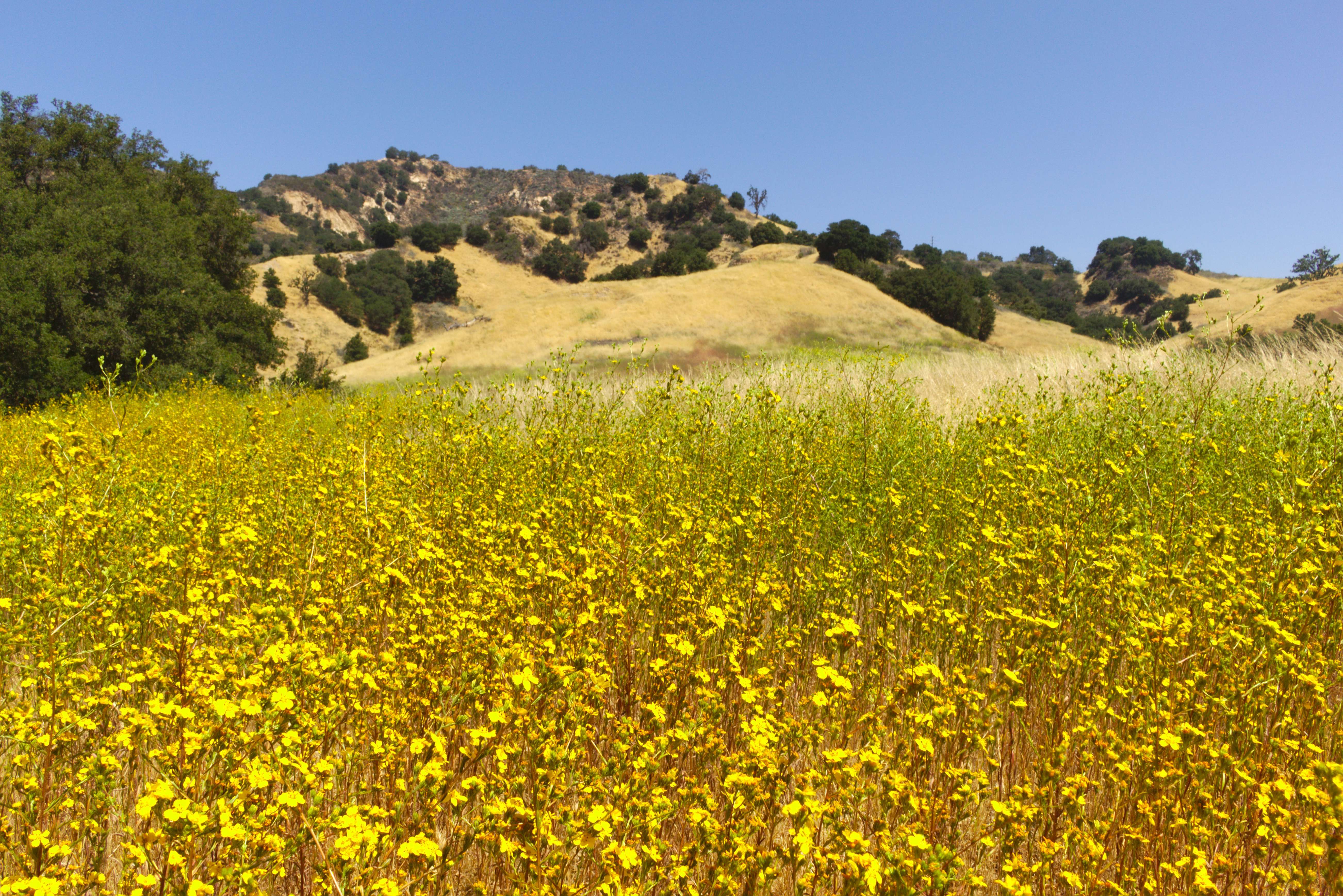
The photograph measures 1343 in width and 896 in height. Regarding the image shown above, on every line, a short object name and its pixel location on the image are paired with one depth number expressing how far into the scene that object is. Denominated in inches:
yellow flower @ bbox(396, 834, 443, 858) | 63.9
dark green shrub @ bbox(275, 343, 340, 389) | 796.0
